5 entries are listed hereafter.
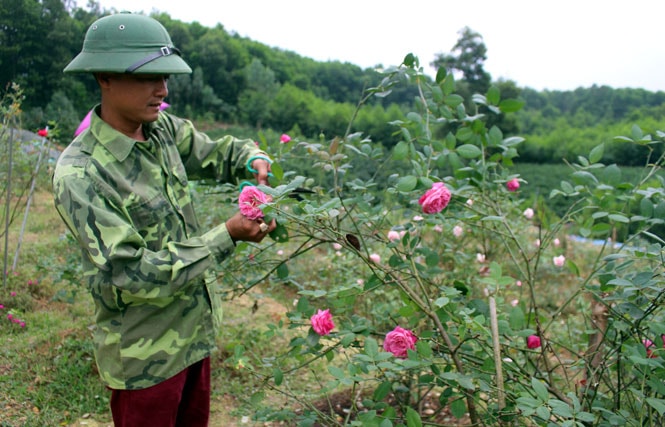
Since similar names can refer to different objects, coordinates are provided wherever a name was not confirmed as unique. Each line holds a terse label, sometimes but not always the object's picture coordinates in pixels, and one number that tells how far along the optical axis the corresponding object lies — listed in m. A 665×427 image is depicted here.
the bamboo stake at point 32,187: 3.57
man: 1.36
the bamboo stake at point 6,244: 3.28
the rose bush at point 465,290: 1.41
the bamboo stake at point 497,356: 1.40
